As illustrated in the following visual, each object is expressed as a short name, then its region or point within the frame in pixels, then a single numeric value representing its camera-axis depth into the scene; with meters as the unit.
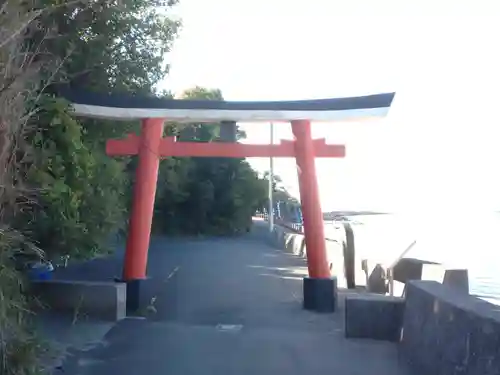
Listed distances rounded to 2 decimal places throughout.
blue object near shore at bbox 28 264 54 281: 11.30
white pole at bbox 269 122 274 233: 40.47
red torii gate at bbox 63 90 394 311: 12.57
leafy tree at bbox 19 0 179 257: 8.77
